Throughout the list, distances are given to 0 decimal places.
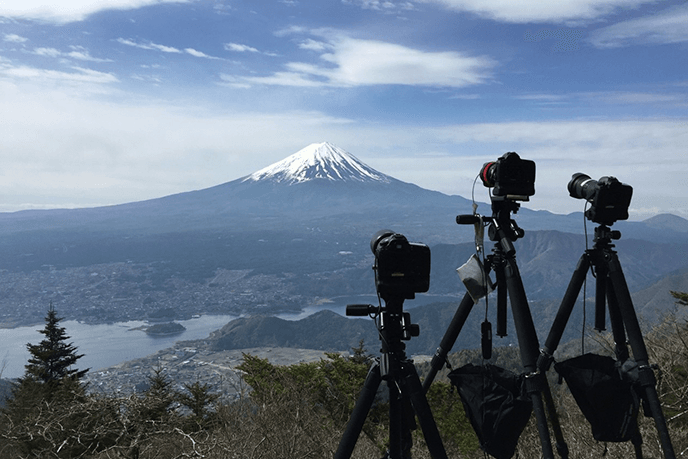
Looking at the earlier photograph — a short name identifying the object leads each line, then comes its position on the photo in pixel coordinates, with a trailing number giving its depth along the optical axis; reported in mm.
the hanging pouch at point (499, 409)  2820
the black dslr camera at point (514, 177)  2926
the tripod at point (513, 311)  2664
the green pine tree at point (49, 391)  5332
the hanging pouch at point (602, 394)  2873
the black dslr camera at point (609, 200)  2756
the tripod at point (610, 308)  2648
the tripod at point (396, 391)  2219
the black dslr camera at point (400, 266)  2205
